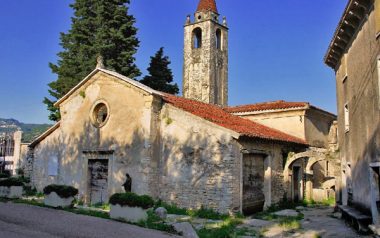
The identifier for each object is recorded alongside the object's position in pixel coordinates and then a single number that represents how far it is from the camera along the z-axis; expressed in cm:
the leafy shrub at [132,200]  1188
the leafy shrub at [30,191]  1958
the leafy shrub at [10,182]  1652
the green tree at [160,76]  3225
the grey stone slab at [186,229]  1010
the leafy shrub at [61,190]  1421
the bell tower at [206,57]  4450
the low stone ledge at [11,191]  1655
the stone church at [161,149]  1456
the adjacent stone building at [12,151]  3406
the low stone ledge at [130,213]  1187
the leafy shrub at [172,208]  1463
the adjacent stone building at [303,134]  1936
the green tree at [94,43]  2842
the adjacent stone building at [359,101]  1005
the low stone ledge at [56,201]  1423
